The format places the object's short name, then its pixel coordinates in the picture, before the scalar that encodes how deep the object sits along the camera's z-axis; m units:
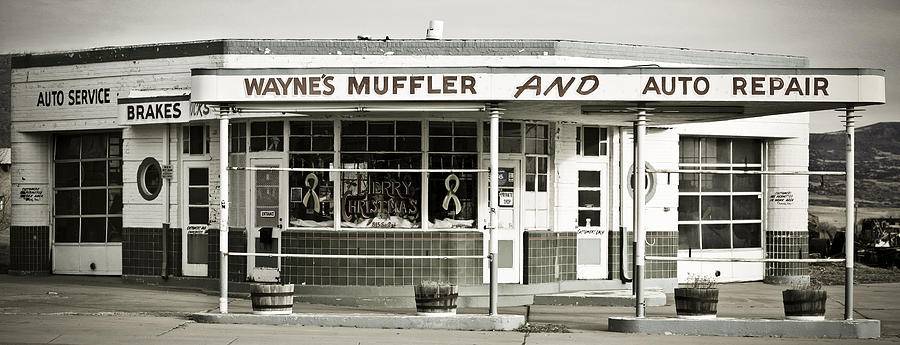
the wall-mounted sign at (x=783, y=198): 27.66
